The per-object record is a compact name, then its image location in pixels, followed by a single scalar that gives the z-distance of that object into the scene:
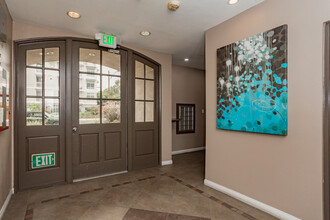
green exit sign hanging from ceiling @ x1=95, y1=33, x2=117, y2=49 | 3.15
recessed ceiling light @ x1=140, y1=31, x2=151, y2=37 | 3.13
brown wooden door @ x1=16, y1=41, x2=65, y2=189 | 2.82
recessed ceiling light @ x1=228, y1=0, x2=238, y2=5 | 2.24
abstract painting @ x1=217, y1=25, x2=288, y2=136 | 2.04
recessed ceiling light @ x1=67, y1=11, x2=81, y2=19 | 2.49
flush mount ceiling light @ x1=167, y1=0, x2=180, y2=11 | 2.26
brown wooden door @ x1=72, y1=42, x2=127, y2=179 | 3.22
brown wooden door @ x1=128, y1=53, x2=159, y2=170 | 3.83
